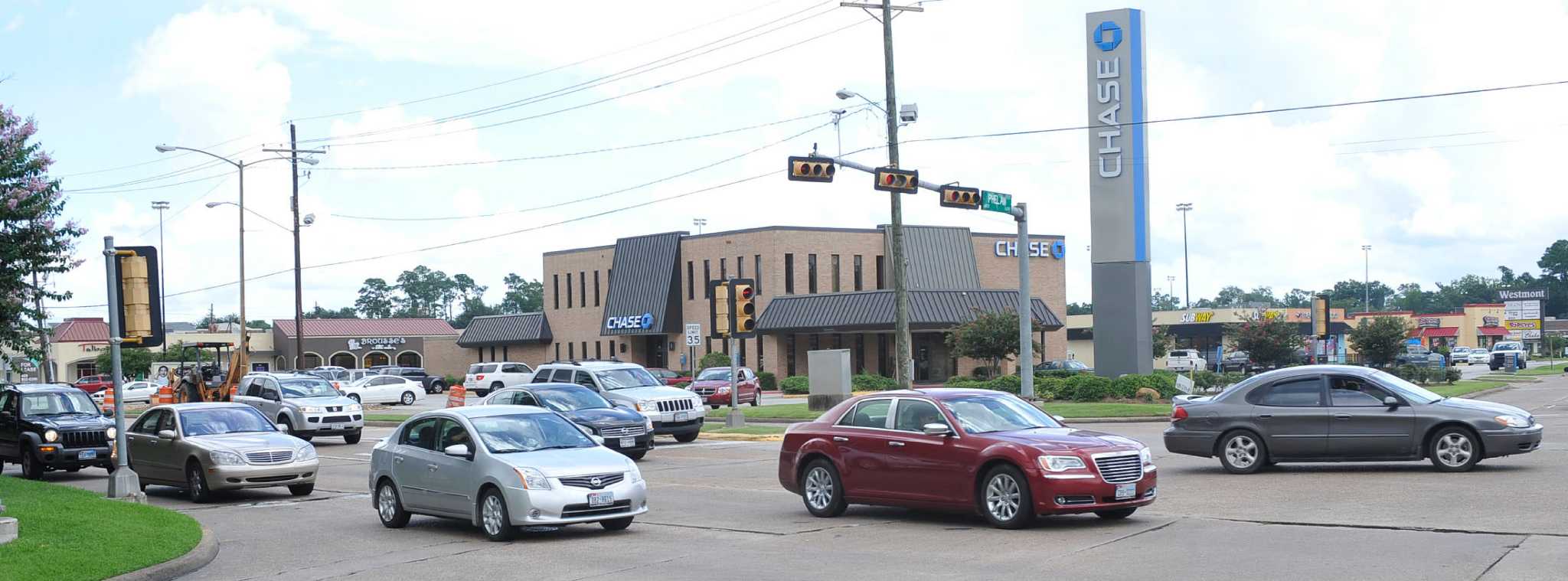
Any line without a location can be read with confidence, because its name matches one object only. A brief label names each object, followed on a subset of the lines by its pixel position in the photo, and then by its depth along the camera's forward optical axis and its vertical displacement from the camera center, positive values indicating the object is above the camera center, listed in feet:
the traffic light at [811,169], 87.61 +8.51
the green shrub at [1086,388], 128.88 -8.73
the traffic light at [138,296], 60.49 +1.13
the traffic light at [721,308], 109.19 -0.25
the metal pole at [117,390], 60.18 -3.01
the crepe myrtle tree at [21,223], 59.77 +4.43
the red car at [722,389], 151.12 -9.22
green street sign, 95.19 +6.61
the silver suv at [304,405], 103.76 -6.64
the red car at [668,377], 183.62 -9.58
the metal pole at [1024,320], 96.43 -1.64
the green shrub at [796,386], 191.01 -11.41
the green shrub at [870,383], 165.68 -9.91
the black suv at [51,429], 78.18 -6.01
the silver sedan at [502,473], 45.96 -5.59
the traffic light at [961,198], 93.82 +6.82
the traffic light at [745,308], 103.09 -0.29
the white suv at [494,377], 197.56 -9.32
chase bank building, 207.72 +2.00
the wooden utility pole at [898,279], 107.24 +1.65
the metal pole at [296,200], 165.48 +14.05
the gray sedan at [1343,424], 57.57 -5.80
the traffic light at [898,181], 91.15 +7.90
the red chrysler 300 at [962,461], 44.06 -5.46
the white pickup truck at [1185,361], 256.11 -12.99
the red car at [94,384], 225.15 -10.51
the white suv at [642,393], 94.32 -5.88
